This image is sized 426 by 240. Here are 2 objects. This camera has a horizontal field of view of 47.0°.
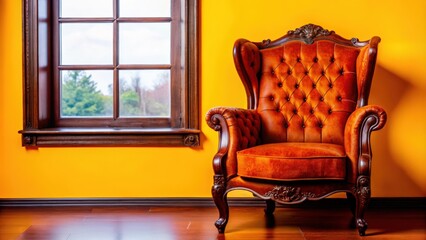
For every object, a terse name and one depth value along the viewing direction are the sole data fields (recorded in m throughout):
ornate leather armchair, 2.39
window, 3.35
